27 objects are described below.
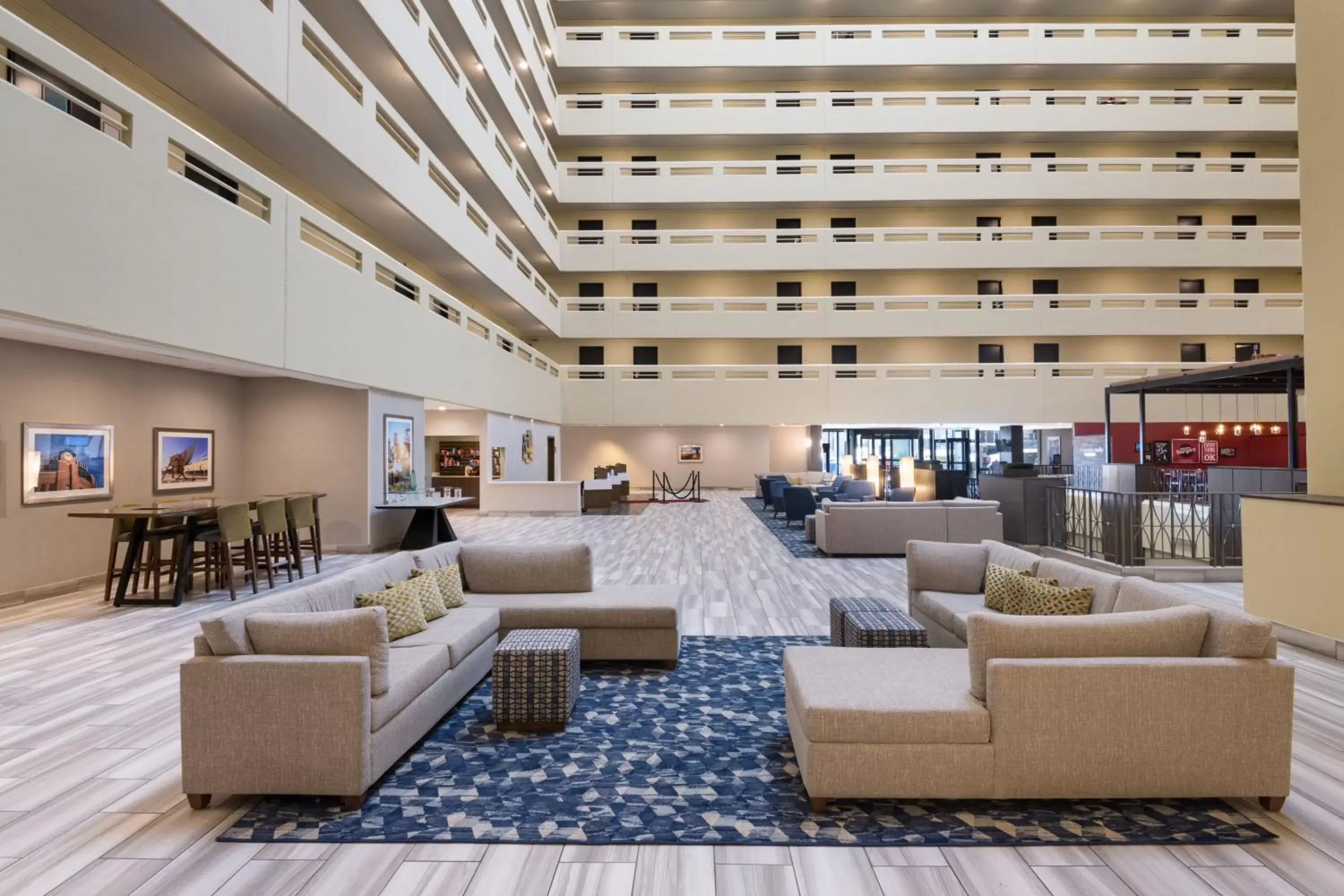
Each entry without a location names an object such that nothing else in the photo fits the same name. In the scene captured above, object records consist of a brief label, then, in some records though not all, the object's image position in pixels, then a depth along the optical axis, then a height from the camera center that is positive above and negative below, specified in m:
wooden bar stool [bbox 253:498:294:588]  7.91 -0.74
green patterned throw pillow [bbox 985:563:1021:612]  4.25 -0.77
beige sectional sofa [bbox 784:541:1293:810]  2.74 -1.06
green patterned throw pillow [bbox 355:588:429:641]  3.91 -0.84
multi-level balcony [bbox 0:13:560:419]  4.96 +2.02
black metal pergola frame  10.90 +1.51
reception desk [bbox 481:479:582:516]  16.02 -0.83
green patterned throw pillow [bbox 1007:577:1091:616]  3.80 -0.77
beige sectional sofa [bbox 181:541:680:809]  2.84 -1.01
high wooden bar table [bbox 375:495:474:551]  10.44 -0.96
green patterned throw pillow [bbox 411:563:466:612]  4.68 -0.82
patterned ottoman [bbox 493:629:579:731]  3.66 -1.18
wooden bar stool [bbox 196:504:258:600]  7.26 -0.80
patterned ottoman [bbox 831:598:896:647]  4.55 -0.95
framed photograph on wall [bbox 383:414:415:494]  10.80 +0.15
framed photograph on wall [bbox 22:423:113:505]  7.08 +0.01
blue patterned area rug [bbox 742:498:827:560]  10.16 -1.26
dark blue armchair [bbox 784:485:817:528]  12.85 -0.75
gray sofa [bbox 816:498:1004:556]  9.51 -0.84
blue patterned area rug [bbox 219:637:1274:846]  2.67 -1.42
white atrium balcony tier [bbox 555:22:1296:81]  20.73 +12.46
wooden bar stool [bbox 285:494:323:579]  8.64 -0.71
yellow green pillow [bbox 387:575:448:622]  4.32 -0.84
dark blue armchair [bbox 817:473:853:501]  15.40 -0.61
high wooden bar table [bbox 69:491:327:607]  6.83 -0.65
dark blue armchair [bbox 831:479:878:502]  14.05 -0.58
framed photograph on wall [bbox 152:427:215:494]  8.70 +0.04
